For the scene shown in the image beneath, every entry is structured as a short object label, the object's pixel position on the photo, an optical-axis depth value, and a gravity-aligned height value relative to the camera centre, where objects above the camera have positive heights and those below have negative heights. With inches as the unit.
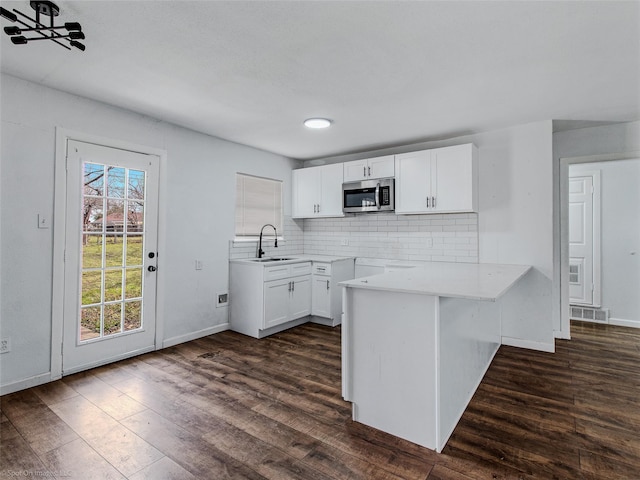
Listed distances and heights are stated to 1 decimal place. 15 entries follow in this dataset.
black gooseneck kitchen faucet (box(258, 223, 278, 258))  187.2 -0.3
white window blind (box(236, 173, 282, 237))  181.5 +21.8
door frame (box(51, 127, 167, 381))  112.3 -1.2
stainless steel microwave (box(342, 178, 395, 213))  171.5 +25.0
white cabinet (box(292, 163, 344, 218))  192.5 +30.4
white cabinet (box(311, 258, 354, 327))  178.5 -26.0
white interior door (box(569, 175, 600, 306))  188.1 +2.0
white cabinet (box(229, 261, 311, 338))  159.0 -26.5
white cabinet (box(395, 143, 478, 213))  149.4 +29.6
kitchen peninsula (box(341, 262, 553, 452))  76.7 -26.2
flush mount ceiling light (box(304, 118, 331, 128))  139.1 +50.0
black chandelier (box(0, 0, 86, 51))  68.2 +45.1
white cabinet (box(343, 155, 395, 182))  173.1 +39.6
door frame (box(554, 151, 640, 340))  154.3 +1.1
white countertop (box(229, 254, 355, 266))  165.9 -8.7
